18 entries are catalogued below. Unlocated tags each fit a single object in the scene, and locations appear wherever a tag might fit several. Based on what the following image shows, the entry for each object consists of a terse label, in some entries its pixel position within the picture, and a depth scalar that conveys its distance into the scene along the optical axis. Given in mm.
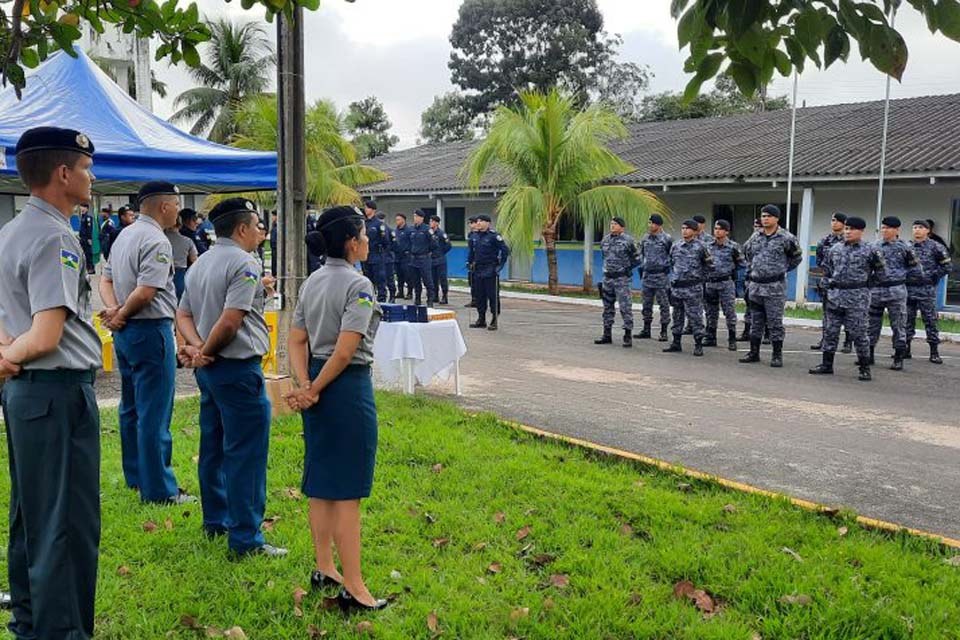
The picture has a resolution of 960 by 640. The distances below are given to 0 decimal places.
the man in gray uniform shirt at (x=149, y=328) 4758
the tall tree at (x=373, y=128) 48844
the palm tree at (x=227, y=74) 35750
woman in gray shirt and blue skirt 3570
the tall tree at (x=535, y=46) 46188
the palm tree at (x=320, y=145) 21812
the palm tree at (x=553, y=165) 19203
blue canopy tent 8211
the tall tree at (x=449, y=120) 49500
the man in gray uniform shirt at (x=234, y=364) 4117
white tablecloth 7887
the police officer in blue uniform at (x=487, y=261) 13648
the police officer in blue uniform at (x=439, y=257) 17578
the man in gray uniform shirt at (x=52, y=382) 2896
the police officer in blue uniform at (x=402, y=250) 17859
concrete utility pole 6656
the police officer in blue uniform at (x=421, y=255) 17391
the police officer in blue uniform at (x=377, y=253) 17547
